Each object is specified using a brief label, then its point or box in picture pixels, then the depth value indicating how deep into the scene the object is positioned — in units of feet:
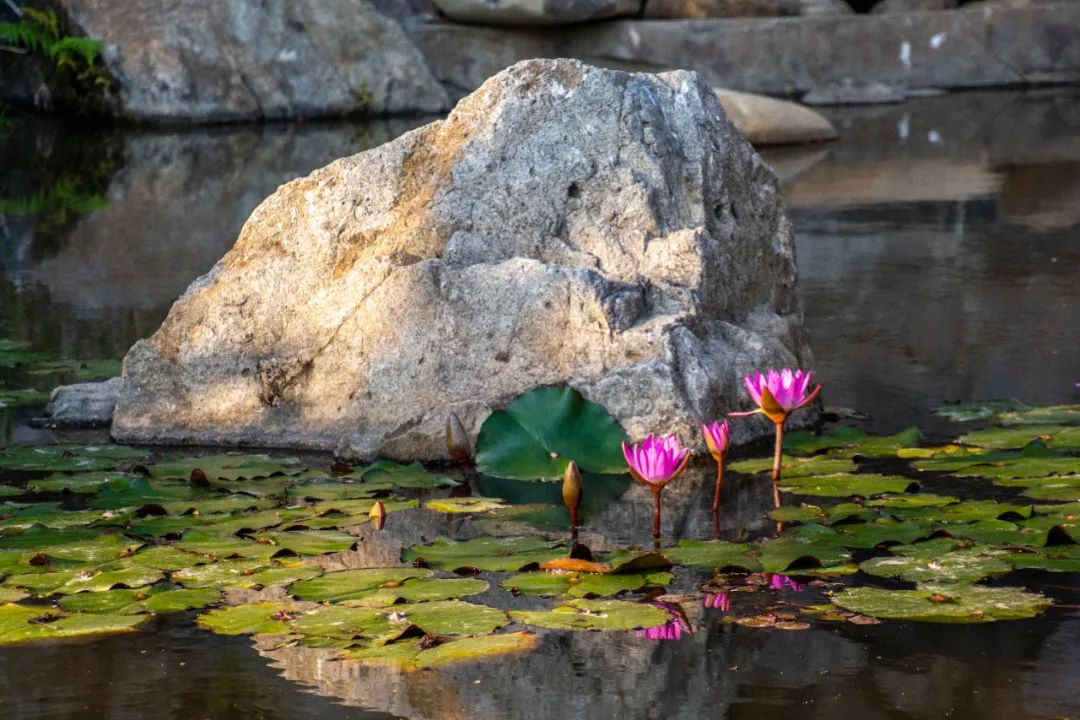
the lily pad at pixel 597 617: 17.46
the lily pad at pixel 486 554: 19.67
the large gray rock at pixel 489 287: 26.50
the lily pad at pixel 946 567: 18.93
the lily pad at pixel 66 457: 25.04
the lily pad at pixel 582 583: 18.66
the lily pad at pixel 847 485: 22.93
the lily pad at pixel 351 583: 18.56
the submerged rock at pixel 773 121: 82.12
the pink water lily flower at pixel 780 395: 22.47
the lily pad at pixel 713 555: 19.58
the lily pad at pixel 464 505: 22.95
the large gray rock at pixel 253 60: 93.50
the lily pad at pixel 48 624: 17.53
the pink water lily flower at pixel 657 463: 20.44
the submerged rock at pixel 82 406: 28.84
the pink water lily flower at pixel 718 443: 22.08
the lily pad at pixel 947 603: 17.74
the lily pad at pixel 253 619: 17.57
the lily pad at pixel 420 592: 18.25
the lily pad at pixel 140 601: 18.37
